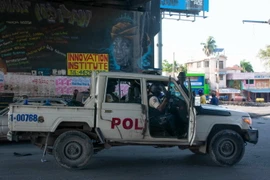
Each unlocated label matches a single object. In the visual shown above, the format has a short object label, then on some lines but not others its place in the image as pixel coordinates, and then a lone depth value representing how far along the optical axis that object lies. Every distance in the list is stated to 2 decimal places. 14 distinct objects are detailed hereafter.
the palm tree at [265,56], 49.25
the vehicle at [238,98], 54.65
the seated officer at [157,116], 7.01
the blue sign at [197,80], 43.94
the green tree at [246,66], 94.56
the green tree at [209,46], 82.81
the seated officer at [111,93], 6.96
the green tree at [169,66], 79.61
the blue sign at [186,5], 29.12
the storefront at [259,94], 62.00
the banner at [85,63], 17.98
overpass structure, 17.00
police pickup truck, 6.77
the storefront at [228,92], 60.47
